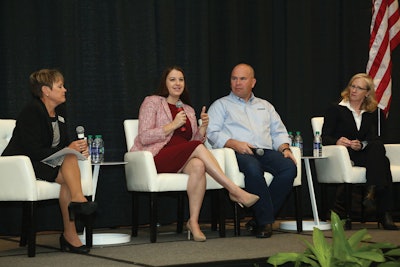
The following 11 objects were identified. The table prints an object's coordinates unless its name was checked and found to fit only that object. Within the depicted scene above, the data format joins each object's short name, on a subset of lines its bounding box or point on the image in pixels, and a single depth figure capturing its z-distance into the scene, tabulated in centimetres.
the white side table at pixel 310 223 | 739
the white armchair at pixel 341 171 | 744
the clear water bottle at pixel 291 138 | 766
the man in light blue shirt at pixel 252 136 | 685
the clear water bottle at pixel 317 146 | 743
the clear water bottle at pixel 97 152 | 653
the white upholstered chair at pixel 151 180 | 645
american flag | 858
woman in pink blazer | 647
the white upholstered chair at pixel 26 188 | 562
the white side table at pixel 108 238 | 641
